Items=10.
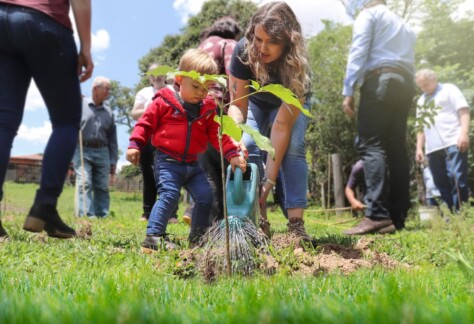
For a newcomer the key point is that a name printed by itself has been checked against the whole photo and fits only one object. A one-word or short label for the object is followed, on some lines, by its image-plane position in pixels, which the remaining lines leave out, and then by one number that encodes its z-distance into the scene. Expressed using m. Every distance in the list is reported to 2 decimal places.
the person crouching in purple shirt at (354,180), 7.31
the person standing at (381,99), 4.73
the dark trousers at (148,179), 6.02
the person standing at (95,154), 7.36
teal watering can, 2.40
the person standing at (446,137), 6.09
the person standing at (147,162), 6.00
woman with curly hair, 3.02
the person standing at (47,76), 3.04
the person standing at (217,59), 4.41
